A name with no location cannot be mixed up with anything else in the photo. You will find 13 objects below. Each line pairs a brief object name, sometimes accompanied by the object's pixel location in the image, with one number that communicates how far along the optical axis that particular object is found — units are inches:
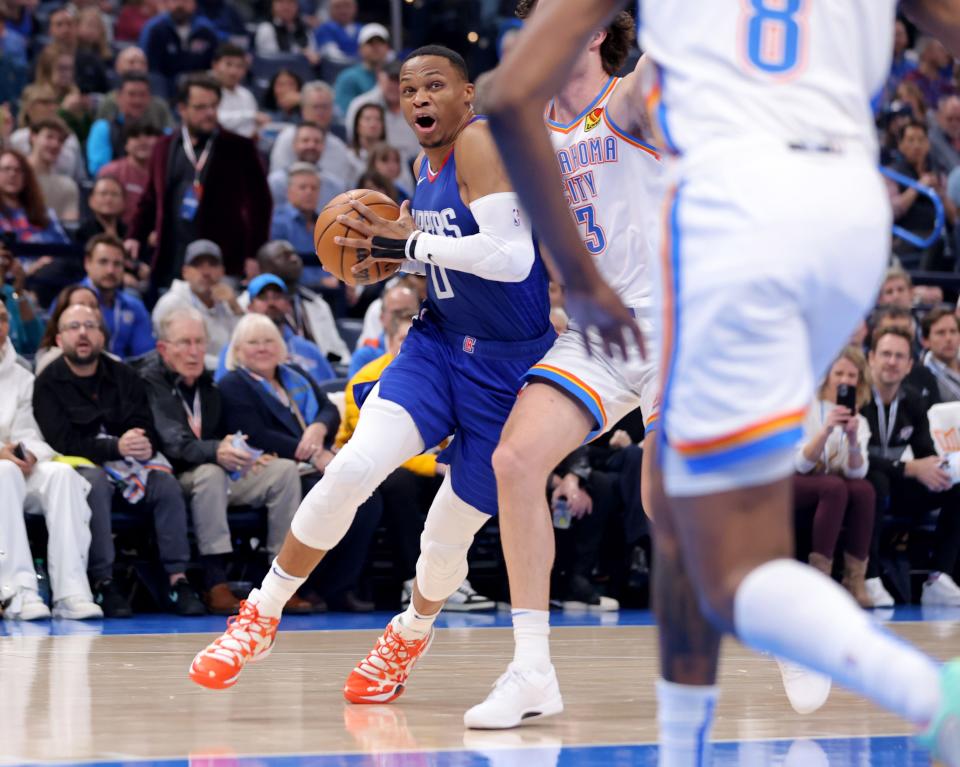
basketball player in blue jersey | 354.4
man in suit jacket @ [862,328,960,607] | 716.8
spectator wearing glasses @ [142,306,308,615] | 634.7
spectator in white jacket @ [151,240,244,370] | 740.1
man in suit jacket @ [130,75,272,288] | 805.1
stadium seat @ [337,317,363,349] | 822.8
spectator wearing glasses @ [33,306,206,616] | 624.6
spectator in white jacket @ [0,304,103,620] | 583.6
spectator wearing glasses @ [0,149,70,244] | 751.2
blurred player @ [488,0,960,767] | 165.1
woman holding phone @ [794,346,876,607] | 681.3
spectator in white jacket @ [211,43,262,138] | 986.3
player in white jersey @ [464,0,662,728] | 328.7
